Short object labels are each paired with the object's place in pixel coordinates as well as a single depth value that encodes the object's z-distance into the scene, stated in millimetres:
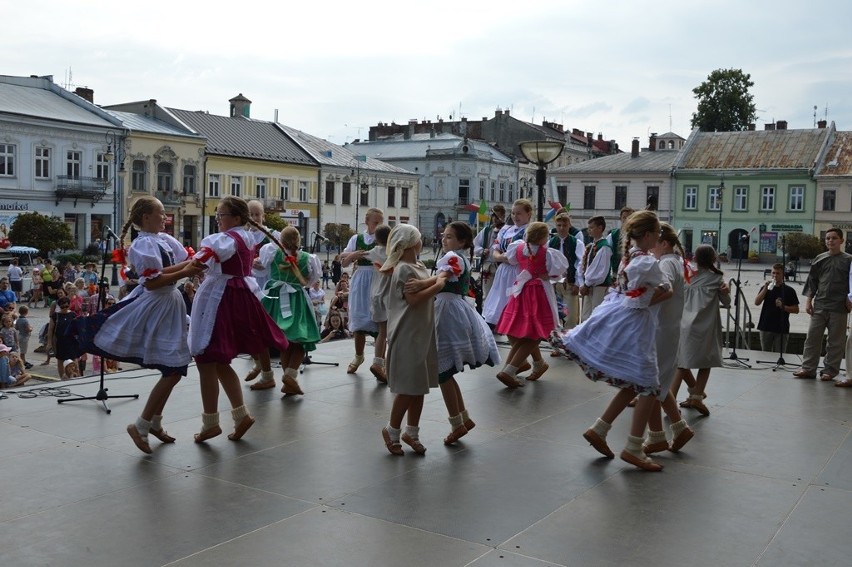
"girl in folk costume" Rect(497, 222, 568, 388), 9133
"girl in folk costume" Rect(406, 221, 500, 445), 6680
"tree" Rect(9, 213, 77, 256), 35750
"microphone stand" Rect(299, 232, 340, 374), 10234
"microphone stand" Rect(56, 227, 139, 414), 7750
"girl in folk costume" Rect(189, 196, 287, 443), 6348
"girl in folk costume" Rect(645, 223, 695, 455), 6281
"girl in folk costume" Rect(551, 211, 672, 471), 6051
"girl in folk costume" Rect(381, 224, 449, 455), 6121
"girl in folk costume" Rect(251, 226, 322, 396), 8617
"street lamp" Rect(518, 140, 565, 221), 13023
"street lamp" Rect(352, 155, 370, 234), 62203
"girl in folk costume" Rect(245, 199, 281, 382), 8539
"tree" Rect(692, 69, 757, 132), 67250
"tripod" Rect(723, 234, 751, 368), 10945
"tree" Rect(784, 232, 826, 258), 49969
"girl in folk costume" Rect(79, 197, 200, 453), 6223
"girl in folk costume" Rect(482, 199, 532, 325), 10281
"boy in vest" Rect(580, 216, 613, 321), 10770
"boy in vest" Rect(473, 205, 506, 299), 11774
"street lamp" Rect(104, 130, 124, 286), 46938
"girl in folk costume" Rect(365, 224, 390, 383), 9125
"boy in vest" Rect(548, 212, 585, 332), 11172
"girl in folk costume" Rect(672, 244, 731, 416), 8117
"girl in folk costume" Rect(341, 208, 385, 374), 9727
